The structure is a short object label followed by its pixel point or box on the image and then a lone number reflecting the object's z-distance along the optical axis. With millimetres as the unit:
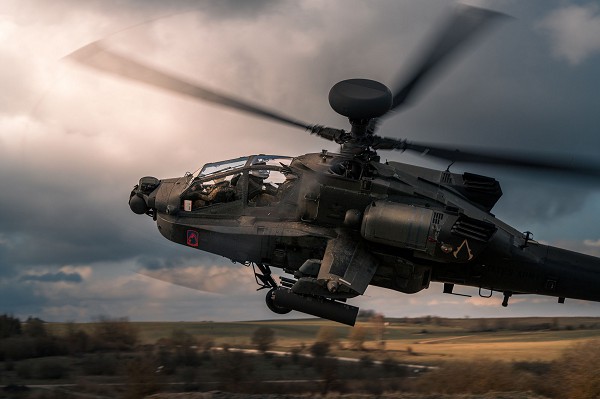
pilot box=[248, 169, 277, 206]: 13453
